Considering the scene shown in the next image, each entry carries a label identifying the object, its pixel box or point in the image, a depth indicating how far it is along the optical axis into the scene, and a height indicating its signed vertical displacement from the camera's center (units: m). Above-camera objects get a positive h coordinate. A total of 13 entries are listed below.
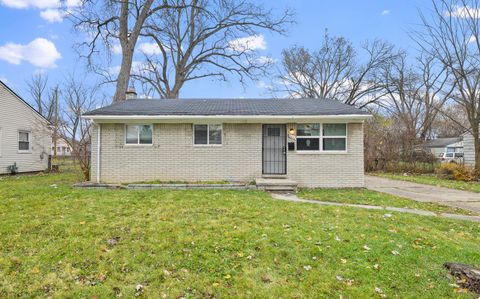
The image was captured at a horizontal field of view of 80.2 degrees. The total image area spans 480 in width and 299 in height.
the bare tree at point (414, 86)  26.44 +6.41
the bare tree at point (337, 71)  27.86 +8.26
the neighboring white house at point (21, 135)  14.96 +0.84
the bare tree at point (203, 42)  21.33 +9.14
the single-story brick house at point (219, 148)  10.77 +0.08
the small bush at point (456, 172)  13.86 -1.07
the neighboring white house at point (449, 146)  35.91 +0.65
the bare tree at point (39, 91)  35.72 +7.42
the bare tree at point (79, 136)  11.92 +0.65
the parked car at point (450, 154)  34.29 -0.37
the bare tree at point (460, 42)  16.02 +6.36
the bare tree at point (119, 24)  18.09 +8.42
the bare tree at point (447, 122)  33.25 +3.72
